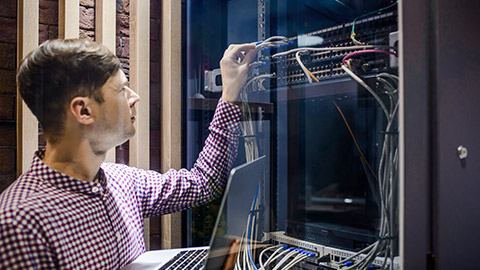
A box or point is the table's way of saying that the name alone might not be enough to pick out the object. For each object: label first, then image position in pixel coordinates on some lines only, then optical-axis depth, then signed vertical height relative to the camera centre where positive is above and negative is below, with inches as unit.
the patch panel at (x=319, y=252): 42.3 -12.9
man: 29.9 -3.1
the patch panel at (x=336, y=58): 38.7 +9.8
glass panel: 40.4 +3.6
